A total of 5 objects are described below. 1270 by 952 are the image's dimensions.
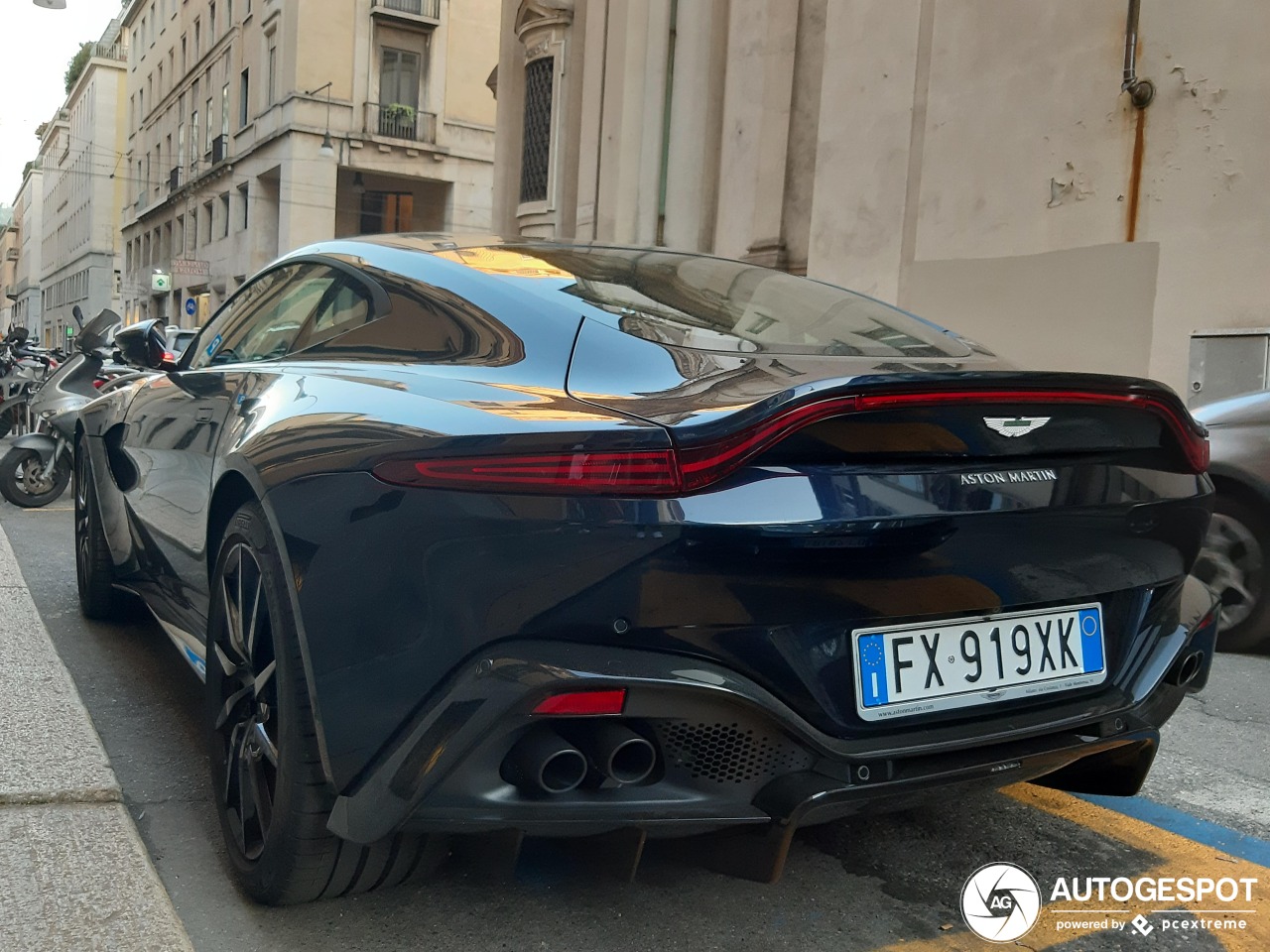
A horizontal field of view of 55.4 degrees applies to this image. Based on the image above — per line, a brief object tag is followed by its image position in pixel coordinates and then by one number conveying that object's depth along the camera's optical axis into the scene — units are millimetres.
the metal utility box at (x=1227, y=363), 7934
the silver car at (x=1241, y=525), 4551
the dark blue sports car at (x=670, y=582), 1781
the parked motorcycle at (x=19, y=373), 10773
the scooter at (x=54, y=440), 7609
